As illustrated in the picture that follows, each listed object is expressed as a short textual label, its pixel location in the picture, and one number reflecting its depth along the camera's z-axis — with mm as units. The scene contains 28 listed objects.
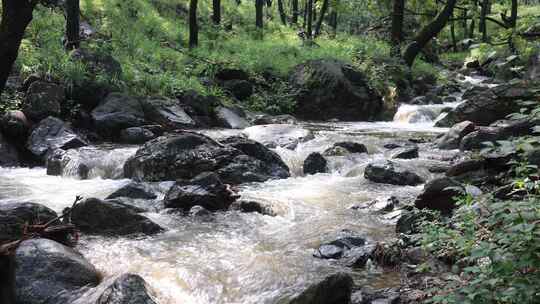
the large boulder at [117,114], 13492
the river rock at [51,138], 11867
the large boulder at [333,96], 19172
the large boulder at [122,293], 4559
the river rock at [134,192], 8844
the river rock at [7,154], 11477
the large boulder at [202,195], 8516
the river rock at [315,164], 11516
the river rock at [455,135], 13125
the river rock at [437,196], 7508
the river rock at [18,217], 5890
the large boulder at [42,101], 12773
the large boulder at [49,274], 5027
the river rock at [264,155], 11141
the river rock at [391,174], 10195
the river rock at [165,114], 14304
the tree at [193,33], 22666
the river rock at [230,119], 15961
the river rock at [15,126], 12070
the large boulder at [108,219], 7164
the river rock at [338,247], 6527
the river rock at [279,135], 13586
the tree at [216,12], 28031
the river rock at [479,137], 11575
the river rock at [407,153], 12312
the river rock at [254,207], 8440
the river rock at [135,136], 13234
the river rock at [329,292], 4992
